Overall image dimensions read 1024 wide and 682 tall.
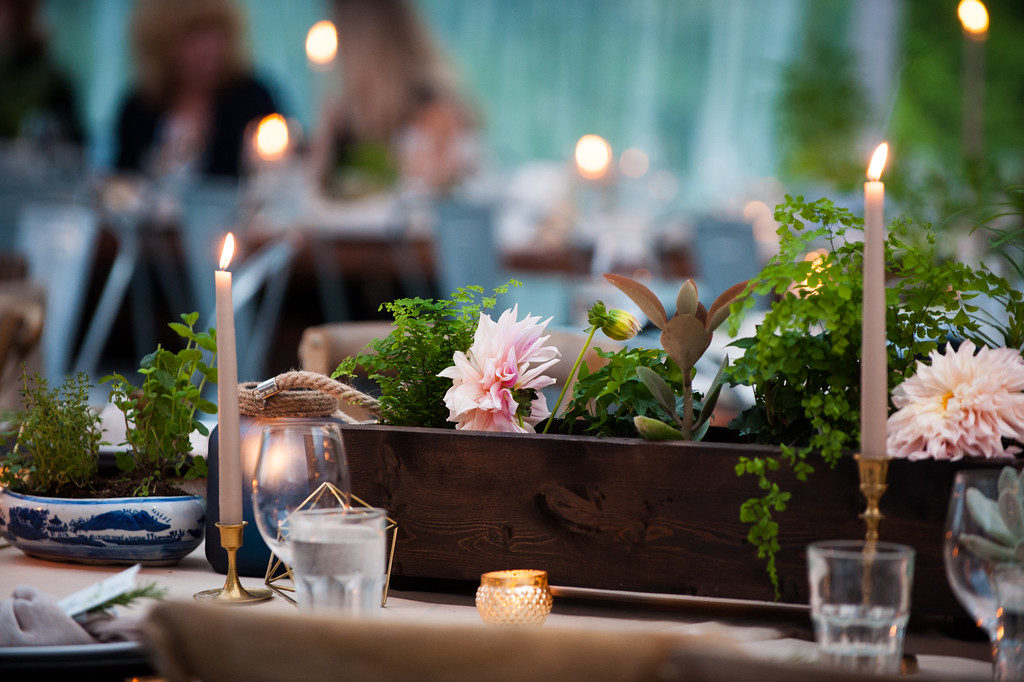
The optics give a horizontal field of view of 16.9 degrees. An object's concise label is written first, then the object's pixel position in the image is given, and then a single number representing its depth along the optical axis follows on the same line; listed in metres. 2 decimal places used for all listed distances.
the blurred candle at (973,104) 8.46
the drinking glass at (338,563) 3.30
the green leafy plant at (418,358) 3.68
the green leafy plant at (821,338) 3.45
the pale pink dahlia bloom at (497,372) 3.58
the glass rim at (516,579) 3.45
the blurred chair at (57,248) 10.75
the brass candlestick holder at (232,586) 3.51
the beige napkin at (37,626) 3.32
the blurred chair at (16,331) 5.04
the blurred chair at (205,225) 12.51
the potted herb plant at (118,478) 3.66
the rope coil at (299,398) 3.68
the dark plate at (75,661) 3.27
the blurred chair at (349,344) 4.75
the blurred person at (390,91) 21.80
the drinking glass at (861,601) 3.20
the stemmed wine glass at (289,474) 3.48
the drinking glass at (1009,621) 3.22
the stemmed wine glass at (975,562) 3.25
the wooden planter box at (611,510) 3.46
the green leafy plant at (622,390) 3.61
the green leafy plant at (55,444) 3.72
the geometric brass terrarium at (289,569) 3.49
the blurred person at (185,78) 21.80
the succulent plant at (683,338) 3.51
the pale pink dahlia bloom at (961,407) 3.38
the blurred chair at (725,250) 11.47
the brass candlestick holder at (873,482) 3.31
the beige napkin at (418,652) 3.03
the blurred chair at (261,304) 9.69
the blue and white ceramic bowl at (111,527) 3.66
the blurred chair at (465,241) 12.33
